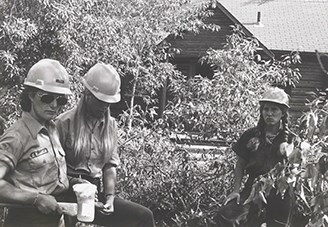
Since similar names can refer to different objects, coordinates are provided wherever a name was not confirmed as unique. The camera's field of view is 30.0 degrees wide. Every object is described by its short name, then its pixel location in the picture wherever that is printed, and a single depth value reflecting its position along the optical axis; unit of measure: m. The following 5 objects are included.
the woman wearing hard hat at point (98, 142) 4.23
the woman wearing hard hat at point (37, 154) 3.37
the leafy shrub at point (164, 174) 7.19
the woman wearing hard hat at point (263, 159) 5.01
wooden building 20.05
